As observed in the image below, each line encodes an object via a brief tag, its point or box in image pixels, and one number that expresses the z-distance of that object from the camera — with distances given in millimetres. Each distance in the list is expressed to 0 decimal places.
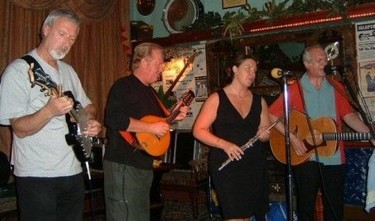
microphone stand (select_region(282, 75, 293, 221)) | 3027
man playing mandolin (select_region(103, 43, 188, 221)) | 2939
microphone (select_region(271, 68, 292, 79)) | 3039
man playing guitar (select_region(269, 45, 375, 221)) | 3576
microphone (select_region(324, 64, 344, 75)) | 3229
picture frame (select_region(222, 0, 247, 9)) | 6363
